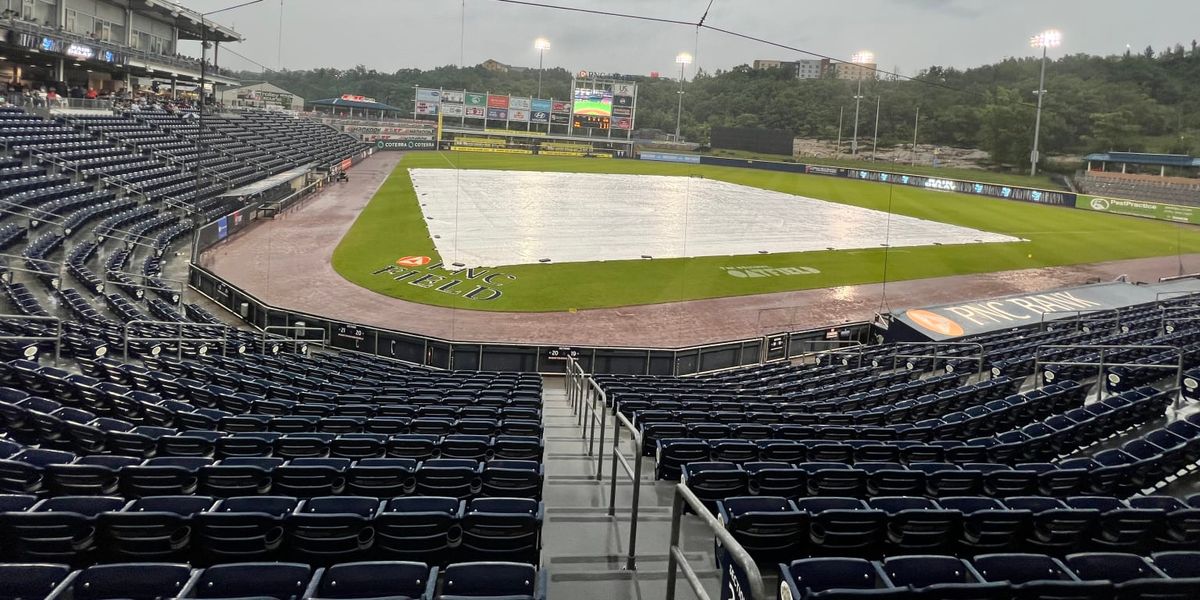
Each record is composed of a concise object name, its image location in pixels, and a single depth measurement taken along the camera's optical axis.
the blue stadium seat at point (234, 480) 6.55
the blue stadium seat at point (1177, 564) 5.02
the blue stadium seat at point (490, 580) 4.50
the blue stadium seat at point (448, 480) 6.74
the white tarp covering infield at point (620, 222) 34.66
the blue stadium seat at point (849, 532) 5.87
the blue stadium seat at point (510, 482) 6.71
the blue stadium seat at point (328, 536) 5.37
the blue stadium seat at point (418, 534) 5.50
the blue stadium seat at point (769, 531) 5.81
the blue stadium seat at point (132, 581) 4.30
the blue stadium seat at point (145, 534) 5.23
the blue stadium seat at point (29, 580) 4.30
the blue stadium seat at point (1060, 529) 5.98
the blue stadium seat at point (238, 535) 5.32
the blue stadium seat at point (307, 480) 6.66
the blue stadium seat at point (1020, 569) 4.85
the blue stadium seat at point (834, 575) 4.69
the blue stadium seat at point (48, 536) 5.09
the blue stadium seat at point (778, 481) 7.12
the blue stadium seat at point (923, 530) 5.93
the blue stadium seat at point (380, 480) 6.75
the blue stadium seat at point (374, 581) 4.44
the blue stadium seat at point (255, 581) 4.43
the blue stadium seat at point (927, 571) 4.77
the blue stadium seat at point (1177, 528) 6.08
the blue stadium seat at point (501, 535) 5.58
